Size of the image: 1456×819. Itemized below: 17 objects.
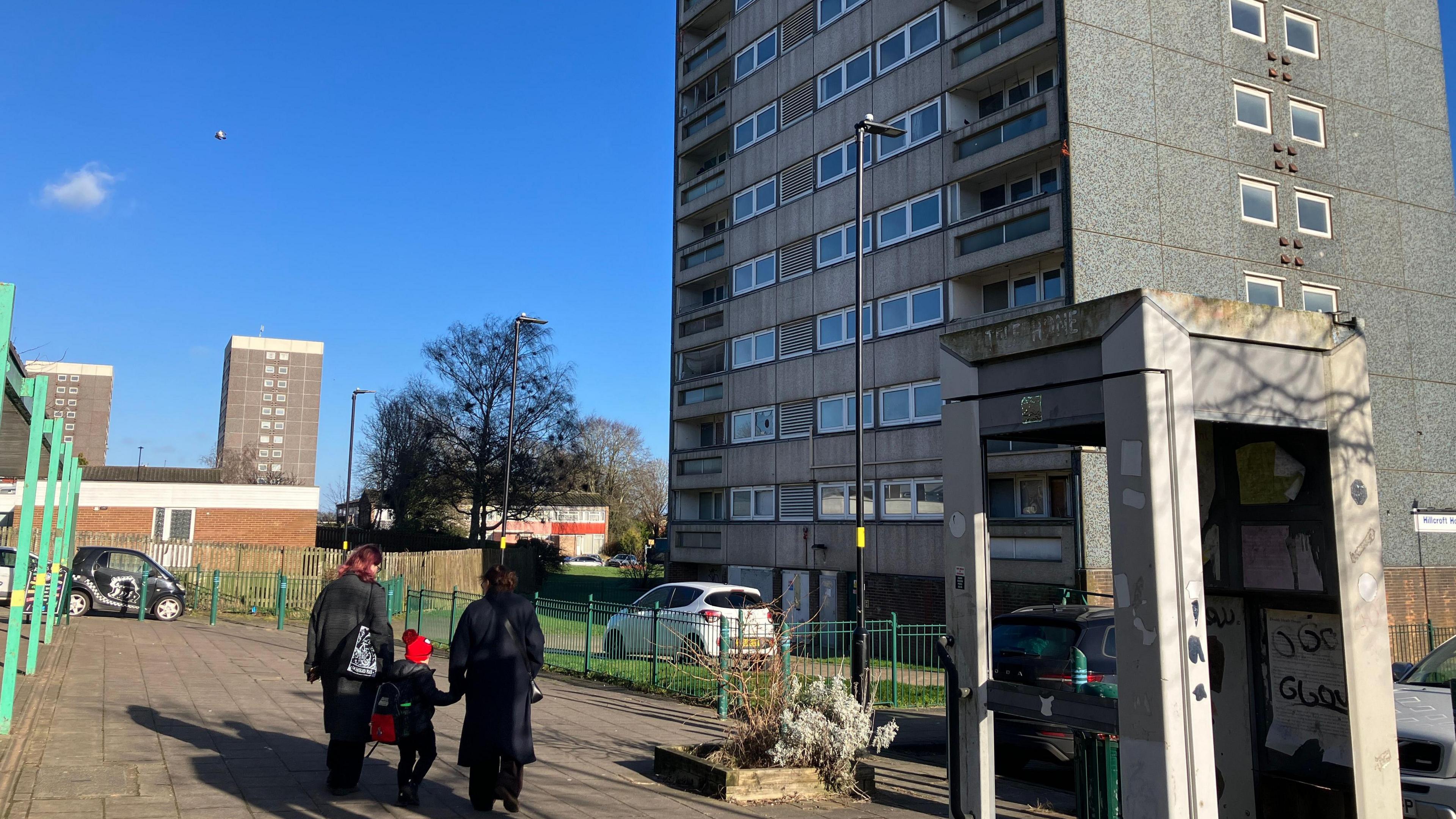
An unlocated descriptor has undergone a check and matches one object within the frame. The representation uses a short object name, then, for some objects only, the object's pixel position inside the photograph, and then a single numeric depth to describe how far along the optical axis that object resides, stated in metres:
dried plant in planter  7.70
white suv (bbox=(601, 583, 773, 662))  9.67
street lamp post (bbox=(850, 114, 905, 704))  17.08
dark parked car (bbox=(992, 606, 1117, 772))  8.79
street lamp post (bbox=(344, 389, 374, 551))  45.84
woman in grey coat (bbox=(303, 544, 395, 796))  6.98
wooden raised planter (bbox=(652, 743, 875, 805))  7.48
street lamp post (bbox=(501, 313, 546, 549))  32.81
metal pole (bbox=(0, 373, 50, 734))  8.98
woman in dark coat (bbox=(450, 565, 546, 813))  6.69
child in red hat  6.91
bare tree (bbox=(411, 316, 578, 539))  50.12
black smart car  22.52
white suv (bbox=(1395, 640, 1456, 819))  6.45
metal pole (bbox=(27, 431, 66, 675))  11.38
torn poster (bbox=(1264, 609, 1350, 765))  6.06
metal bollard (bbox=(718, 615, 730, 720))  8.99
